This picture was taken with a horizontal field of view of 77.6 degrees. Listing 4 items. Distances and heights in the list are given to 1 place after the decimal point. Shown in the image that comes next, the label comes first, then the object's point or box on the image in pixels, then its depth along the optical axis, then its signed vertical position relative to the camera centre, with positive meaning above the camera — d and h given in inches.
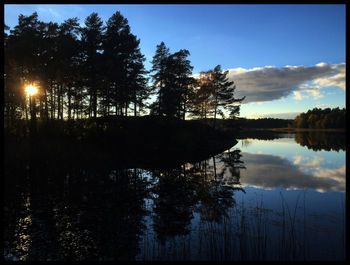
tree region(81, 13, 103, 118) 1379.2 +540.8
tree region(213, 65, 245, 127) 1919.3 +336.8
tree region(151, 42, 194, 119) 1689.2 +389.4
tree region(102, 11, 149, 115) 1416.8 +467.5
